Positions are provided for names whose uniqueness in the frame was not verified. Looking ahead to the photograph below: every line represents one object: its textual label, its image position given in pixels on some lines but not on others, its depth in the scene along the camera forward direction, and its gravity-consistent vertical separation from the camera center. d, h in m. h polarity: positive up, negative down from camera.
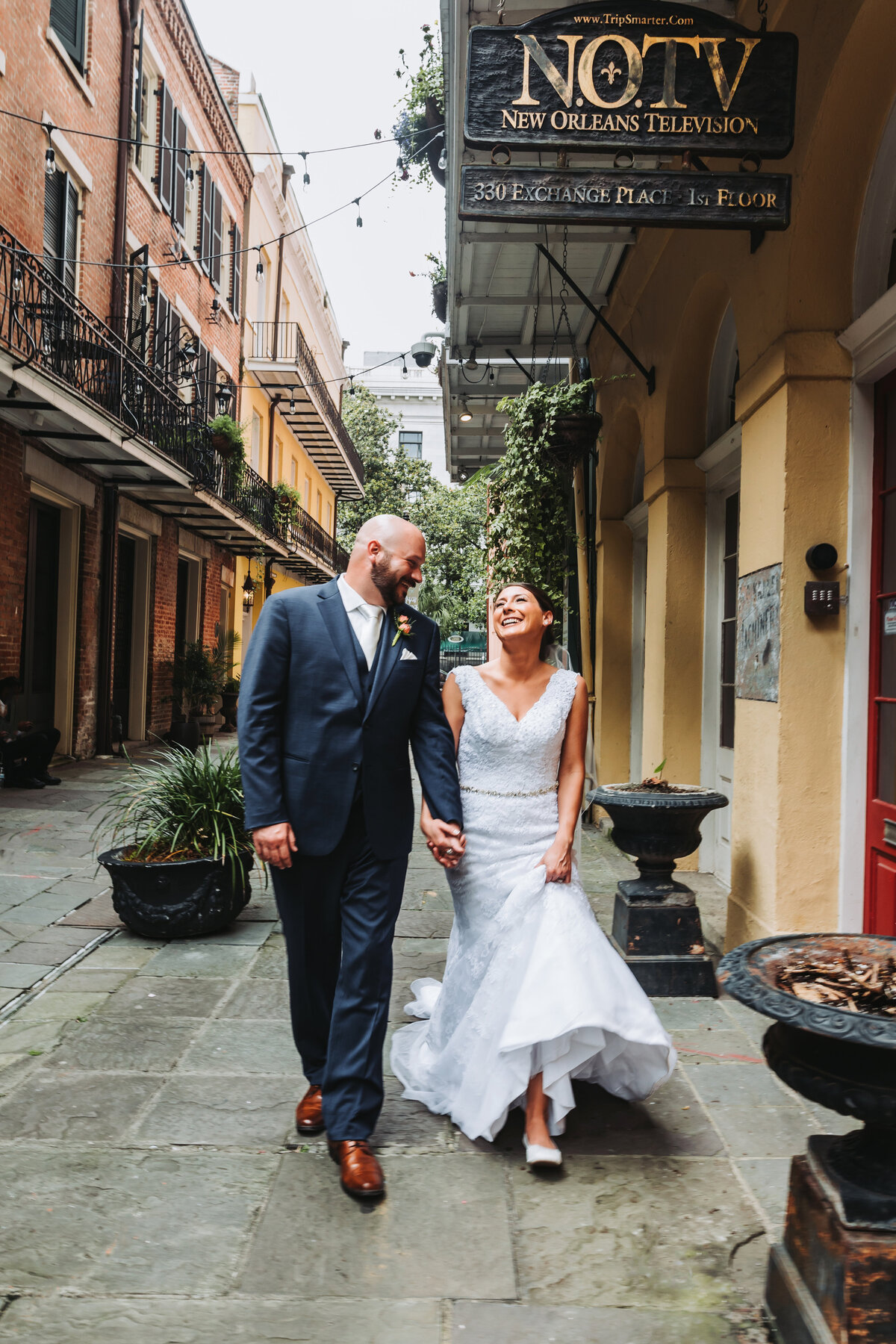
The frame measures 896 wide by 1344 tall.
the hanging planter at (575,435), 7.72 +1.98
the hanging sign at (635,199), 3.77 +1.86
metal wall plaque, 4.48 +0.28
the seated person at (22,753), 10.24 -0.77
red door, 4.09 +0.05
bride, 2.99 -0.80
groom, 2.92 -0.31
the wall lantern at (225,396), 17.94 +5.21
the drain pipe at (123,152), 14.01 +7.33
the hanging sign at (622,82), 3.74 +2.27
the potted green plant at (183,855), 5.21 -0.90
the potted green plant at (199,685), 17.08 -0.04
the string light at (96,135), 9.79 +6.10
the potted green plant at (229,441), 17.47 +4.23
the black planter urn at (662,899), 4.57 -0.95
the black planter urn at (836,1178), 1.92 -0.97
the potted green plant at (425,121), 9.14 +5.30
